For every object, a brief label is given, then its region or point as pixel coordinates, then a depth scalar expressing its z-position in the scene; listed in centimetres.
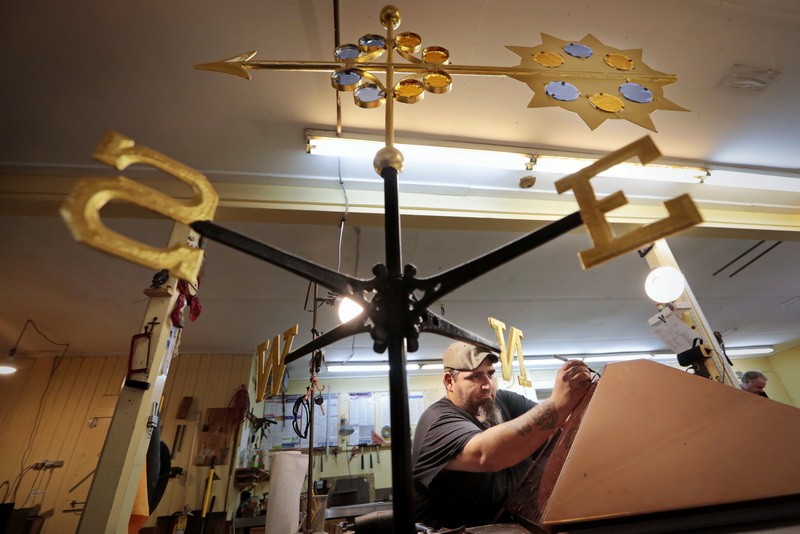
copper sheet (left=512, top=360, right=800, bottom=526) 57
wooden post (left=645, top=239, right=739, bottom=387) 266
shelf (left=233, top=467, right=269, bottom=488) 582
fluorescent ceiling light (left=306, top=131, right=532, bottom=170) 235
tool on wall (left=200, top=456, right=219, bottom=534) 510
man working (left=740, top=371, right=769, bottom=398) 422
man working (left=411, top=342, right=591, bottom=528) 104
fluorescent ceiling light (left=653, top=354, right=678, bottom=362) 824
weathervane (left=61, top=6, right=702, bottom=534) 43
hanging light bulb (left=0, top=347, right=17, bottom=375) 520
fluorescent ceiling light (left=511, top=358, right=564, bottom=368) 785
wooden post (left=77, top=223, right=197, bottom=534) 182
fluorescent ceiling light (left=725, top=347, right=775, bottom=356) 812
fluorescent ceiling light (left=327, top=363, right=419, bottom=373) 721
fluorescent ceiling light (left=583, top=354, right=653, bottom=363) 798
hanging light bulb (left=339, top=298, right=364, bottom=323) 201
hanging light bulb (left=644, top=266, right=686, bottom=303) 267
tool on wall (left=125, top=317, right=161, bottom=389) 204
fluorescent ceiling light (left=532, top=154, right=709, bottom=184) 262
